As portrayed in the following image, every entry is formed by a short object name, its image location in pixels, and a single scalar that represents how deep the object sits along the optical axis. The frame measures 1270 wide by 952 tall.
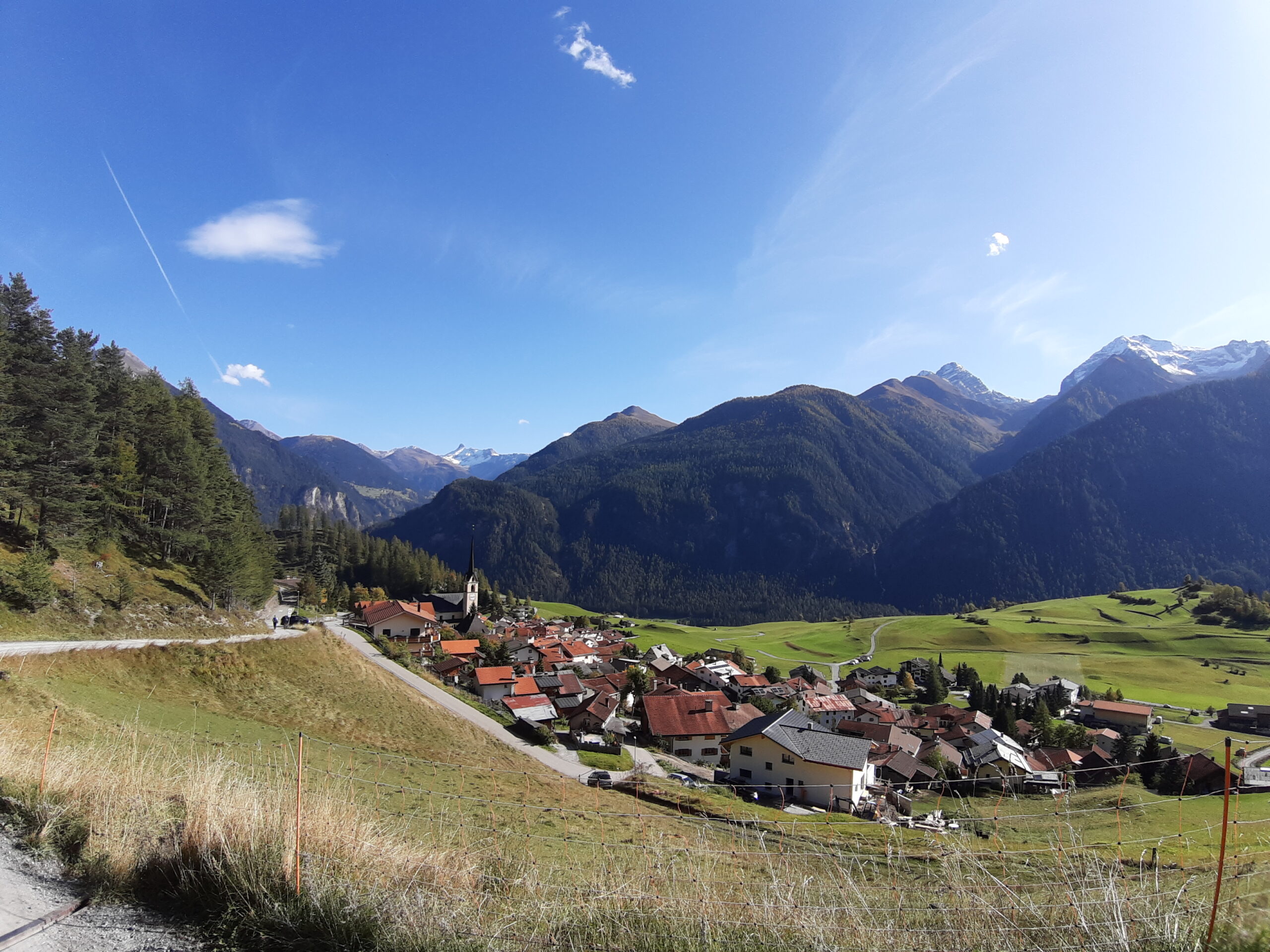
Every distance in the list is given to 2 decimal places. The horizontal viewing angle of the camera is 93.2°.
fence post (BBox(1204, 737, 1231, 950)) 3.68
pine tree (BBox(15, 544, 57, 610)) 23.34
